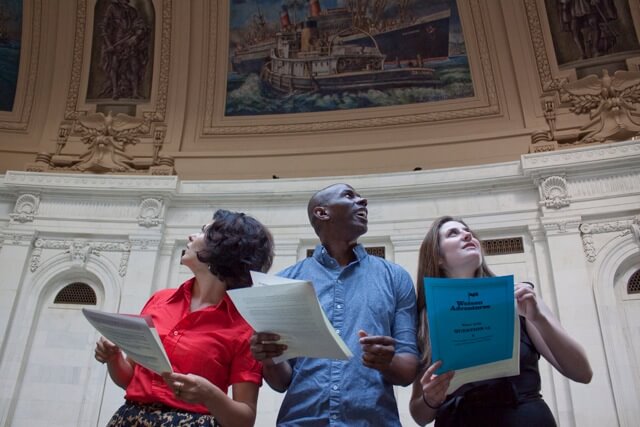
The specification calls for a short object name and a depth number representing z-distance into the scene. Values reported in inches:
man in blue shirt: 105.1
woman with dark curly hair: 103.0
